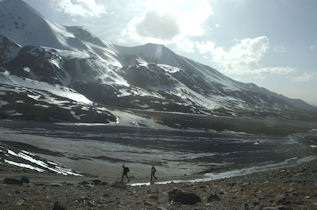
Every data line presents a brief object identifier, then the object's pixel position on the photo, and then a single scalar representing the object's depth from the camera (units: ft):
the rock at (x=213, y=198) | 70.87
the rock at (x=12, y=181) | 87.82
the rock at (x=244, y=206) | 57.82
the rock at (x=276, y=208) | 52.69
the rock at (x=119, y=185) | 102.45
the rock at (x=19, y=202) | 57.13
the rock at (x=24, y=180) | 95.79
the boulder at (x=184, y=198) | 67.36
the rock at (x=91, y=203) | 60.44
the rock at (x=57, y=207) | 53.31
